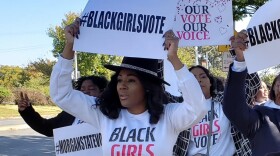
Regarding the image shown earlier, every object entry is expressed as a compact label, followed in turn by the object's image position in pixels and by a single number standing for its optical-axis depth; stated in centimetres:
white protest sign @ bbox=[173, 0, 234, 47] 373
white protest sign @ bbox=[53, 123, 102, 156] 383
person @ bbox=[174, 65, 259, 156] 381
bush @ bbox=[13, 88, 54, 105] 3879
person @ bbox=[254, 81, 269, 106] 497
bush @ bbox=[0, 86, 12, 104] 3614
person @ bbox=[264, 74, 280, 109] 314
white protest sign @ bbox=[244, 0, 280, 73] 277
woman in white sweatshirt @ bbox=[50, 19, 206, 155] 269
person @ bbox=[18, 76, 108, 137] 403
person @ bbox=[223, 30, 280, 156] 275
